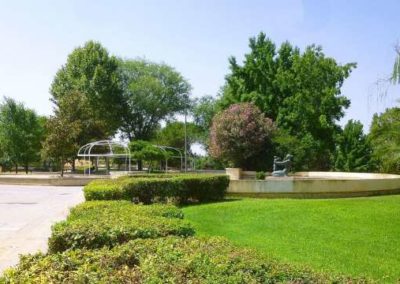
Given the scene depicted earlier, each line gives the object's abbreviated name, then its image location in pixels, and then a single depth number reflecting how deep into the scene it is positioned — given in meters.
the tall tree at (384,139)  18.24
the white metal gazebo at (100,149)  43.38
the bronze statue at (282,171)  22.39
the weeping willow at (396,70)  8.97
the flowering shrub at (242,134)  33.78
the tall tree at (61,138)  36.28
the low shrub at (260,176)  23.99
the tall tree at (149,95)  54.72
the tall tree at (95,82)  48.41
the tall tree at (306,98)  37.84
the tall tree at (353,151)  35.25
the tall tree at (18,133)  45.78
